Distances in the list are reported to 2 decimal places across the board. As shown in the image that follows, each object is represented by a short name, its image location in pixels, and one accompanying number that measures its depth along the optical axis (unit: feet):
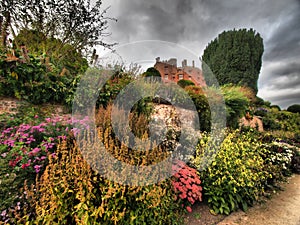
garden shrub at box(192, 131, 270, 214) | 8.20
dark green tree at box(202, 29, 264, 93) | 43.32
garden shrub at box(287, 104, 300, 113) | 42.68
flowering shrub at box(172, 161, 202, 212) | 7.19
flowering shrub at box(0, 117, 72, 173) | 6.91
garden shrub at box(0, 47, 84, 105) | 10.83
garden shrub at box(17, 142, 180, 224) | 4.78
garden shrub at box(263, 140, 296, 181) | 11.07
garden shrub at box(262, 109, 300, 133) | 30.78
